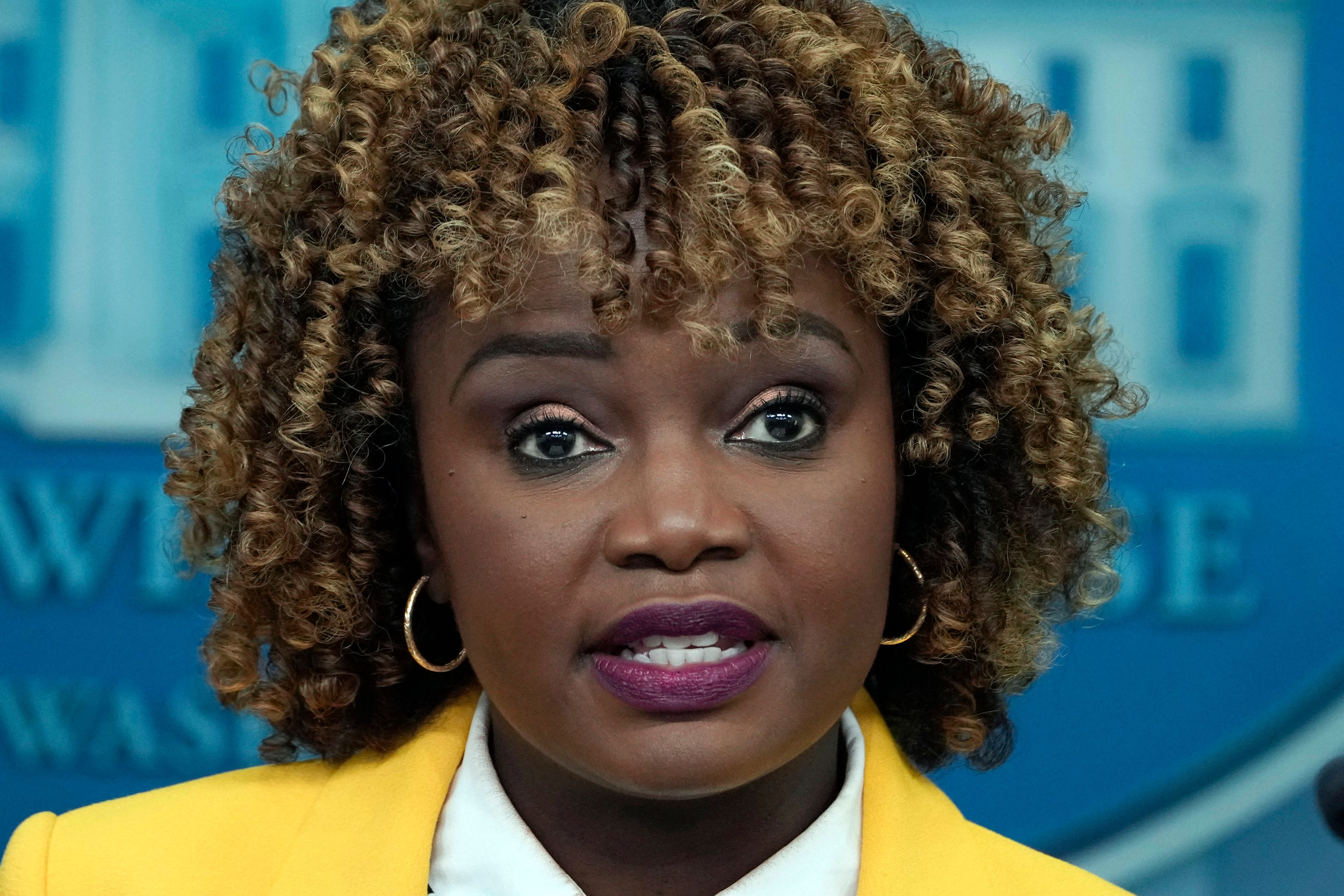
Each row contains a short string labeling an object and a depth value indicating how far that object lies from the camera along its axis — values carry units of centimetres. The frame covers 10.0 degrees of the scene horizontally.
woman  205
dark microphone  189
